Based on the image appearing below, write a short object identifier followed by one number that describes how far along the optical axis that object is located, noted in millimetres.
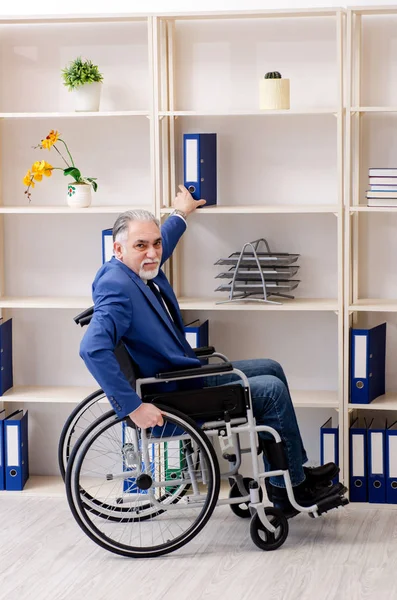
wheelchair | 3180
